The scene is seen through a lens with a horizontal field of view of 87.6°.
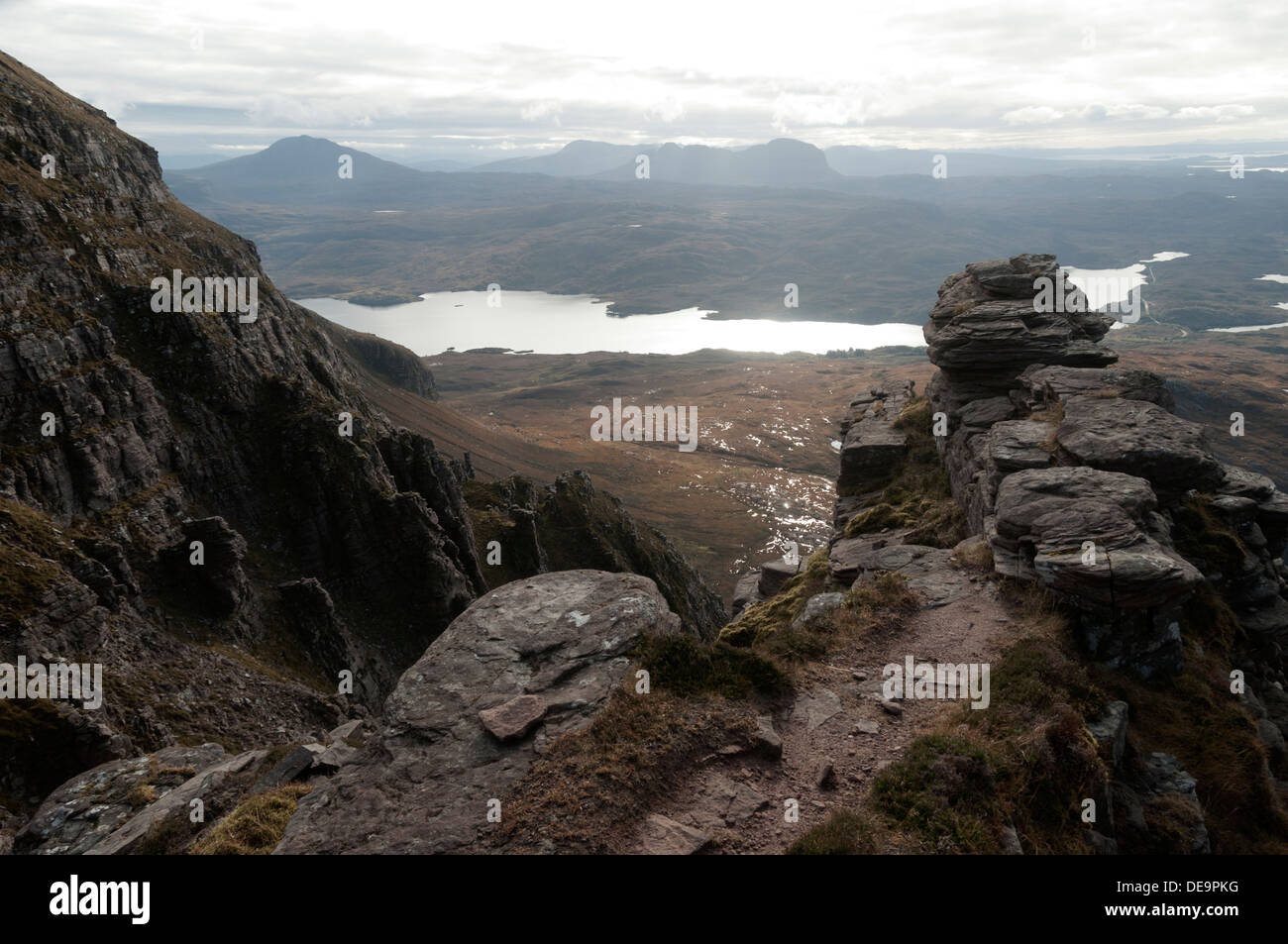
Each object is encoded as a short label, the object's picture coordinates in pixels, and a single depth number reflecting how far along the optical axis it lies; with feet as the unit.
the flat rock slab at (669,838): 41.50
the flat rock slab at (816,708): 57.62
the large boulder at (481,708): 44.01
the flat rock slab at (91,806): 60.44
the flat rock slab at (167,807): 54.34
